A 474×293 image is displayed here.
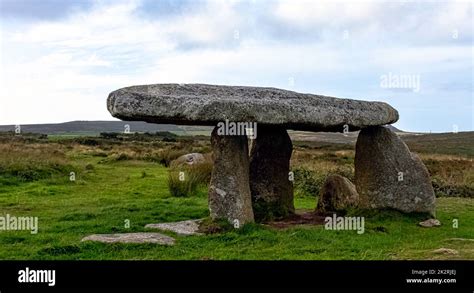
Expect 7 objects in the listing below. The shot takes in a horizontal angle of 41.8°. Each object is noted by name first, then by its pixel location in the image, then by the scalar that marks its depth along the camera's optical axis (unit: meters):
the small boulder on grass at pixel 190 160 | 22.86
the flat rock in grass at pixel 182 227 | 12.00
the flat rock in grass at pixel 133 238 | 10.98
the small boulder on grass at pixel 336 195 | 15.03
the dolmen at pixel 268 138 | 11.90
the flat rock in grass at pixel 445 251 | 10.55
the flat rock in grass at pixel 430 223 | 13.63
